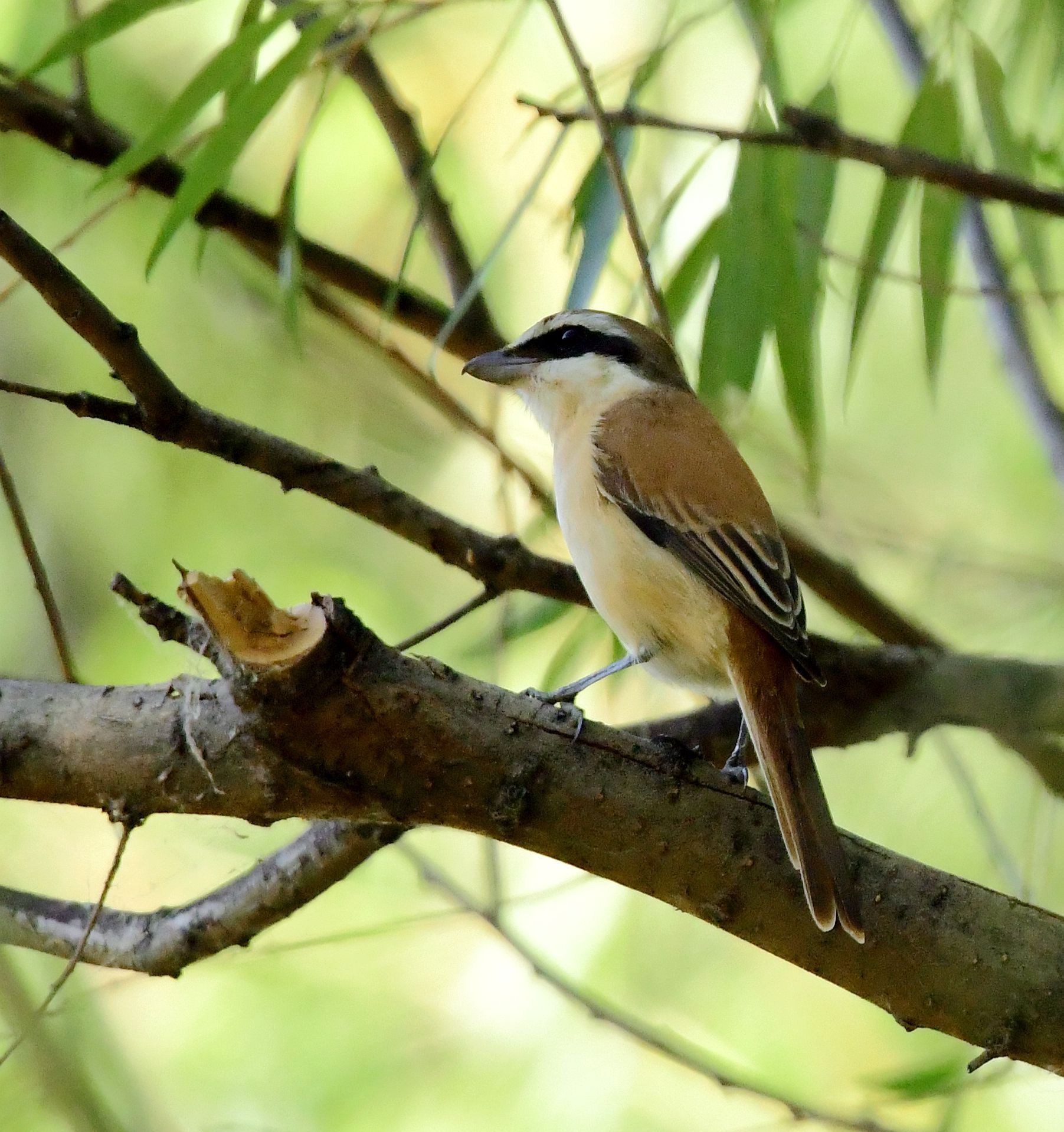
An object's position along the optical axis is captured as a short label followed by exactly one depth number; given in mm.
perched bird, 4305
